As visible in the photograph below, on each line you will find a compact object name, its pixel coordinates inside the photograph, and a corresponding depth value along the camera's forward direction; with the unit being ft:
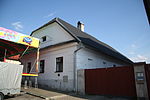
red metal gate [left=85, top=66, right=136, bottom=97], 25.72
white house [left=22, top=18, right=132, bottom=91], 37.58
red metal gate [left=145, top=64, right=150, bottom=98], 22.89
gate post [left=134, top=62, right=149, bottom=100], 22.66
